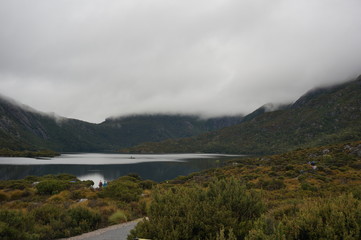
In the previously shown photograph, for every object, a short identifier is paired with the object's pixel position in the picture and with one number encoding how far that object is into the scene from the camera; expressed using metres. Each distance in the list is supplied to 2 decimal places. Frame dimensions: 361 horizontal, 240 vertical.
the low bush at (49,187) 24.53
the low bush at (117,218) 11.88
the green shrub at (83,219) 10.47
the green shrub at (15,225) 8.14
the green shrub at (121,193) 18.82
